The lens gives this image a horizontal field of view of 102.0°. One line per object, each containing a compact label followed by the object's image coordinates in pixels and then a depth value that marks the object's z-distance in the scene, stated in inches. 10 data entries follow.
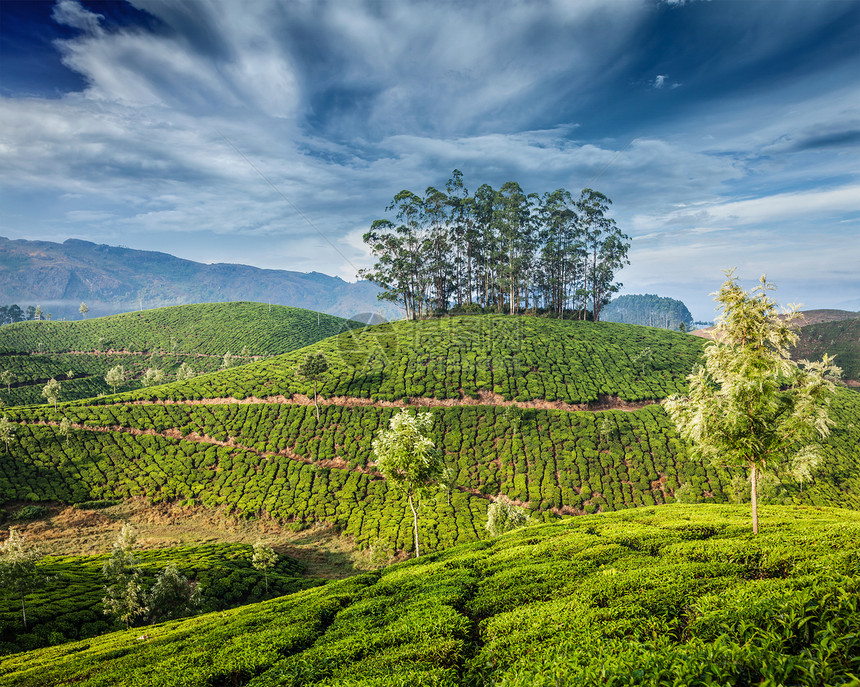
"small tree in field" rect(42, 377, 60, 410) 2111.1
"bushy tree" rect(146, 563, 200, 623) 917.8
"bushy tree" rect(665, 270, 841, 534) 517.7
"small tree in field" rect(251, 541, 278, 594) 1112.6
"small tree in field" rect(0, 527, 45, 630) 834.2
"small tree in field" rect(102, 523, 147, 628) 883.4
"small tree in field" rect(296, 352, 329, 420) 2246.6
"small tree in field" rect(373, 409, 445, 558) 954.7
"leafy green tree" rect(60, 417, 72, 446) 1950.1
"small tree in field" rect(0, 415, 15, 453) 1737.2
